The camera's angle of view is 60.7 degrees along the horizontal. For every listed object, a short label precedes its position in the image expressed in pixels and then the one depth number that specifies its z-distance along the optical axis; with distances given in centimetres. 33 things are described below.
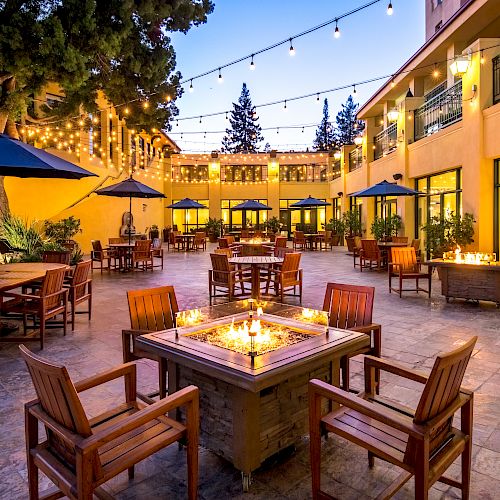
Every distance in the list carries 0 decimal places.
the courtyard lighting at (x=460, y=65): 923
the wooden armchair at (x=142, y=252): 1149
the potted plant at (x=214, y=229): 2400
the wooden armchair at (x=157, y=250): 1222
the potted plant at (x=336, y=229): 1959
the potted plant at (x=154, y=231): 2200
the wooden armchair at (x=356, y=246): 1283
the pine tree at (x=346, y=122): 4578
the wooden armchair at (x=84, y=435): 181
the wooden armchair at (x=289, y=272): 725
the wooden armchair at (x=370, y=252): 1137
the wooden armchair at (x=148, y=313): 342
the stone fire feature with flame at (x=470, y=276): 698
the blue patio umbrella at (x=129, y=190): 1121
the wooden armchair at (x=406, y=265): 807
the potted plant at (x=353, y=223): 1883
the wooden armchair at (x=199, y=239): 1823
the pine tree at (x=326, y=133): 4738
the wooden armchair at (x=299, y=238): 1891
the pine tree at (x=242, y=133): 4653
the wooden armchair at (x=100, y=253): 1141
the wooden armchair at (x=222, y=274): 736
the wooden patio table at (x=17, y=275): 470
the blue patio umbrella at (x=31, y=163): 480
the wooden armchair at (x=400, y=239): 1193
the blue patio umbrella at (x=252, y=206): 1900
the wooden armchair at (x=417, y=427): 190
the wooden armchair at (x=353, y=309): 356
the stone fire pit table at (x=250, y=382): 226
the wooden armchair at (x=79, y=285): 560
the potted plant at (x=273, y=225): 2288
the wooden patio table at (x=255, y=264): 746
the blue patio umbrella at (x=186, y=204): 1908
